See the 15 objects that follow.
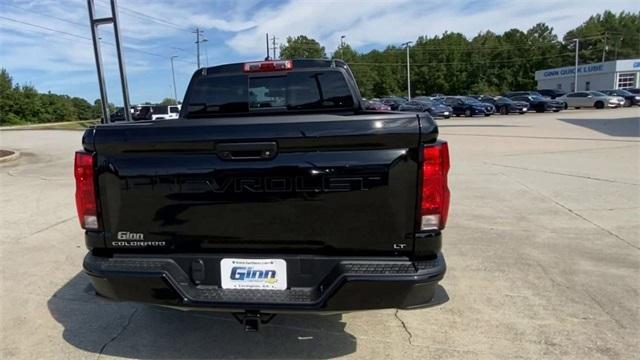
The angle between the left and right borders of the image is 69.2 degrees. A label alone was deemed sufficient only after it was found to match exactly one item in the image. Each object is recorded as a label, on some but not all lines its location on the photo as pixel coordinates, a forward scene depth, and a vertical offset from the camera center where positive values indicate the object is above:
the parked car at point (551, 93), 50.56 -0.64
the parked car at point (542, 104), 40.69 -1.38
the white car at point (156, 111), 32.01 -0.33
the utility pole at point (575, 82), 67.38 +0.65
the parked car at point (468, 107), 39.06 -1.31
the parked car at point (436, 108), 38.03 -1.22
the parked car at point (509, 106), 39.84 -1.41
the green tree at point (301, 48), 92.25 +10.46
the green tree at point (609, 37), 106.75 +11.07
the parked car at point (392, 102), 46.90 -0.72
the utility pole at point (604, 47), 102.67 +8.36
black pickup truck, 2.52 -0.61
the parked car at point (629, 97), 42.25 -1.20
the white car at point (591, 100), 41.66 -1.29
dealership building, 62.44 +1.38
